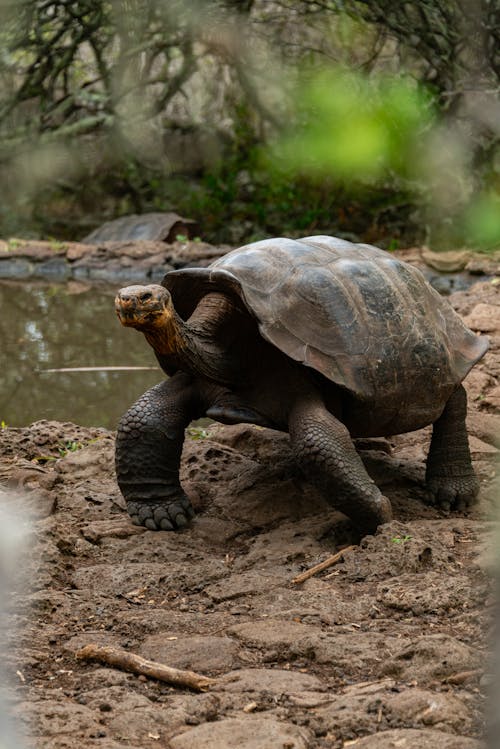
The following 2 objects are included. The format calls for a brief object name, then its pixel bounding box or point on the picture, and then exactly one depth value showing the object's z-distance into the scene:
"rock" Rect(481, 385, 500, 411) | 10.05
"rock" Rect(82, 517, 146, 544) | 6.70
